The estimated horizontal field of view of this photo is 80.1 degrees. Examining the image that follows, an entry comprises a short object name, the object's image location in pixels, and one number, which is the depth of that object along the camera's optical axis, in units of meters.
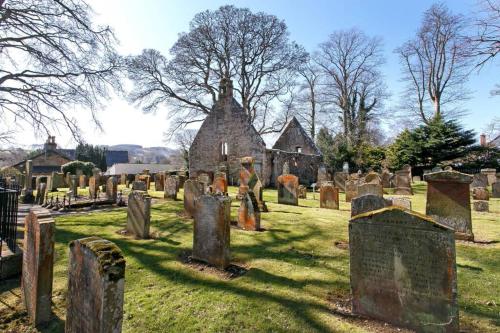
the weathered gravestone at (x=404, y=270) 3.29
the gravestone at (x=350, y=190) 13.69
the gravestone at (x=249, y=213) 7.76
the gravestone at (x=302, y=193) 15.43
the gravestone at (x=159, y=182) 17.48
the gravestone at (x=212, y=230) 5.30
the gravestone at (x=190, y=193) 9.35
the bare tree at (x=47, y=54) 10.97
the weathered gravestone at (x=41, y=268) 3.57
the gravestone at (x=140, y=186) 11.63
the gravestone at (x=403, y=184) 15.95
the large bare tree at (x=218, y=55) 27.53
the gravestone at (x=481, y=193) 13.06
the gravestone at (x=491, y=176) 19.33
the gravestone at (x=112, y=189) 12.58
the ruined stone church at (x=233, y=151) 21.98
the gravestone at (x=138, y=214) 6.99
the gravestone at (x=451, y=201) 6.69
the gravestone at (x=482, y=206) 10.80
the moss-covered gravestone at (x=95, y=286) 2.47
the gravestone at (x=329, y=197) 11.44
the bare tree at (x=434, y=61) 26.86
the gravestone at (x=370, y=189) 10.12
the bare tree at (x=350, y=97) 33.28
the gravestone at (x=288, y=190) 12.48
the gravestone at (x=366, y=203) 5.68
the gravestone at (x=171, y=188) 13.21
